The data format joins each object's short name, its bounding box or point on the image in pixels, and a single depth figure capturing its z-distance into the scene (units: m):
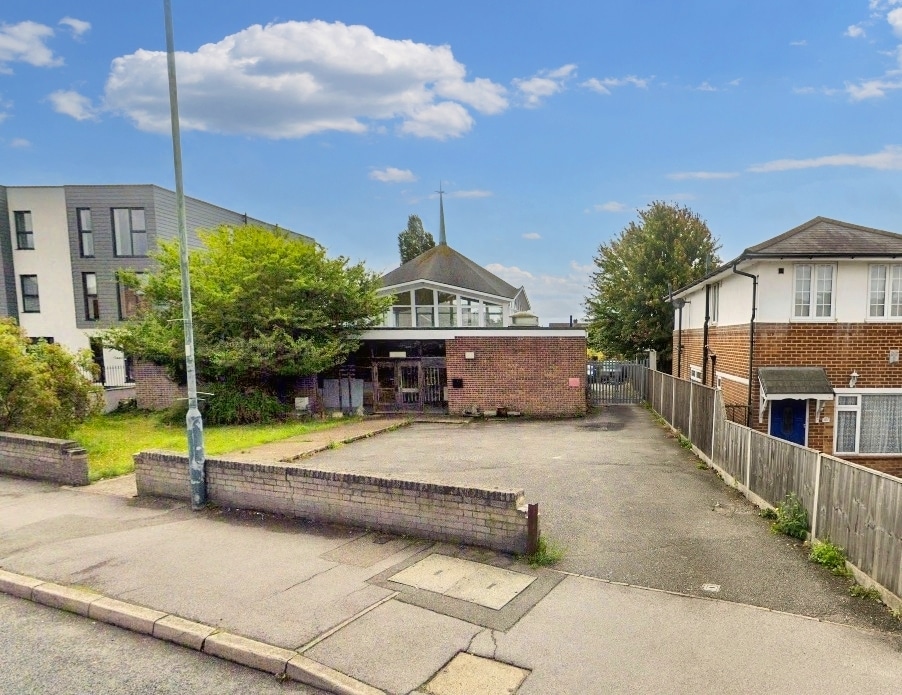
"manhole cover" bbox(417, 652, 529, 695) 3.96
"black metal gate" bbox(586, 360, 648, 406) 22.61
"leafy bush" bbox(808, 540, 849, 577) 5.84
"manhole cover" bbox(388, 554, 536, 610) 5.31
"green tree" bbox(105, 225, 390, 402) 17.31
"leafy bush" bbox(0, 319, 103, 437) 12.12
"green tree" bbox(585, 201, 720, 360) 25.53
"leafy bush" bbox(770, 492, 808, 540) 6.85
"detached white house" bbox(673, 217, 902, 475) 11.88
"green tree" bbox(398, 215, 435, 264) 48.53
